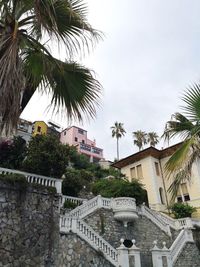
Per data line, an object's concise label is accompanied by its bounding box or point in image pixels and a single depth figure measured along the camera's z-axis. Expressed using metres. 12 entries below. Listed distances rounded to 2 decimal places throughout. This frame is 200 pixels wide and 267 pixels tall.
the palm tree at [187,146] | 4.42
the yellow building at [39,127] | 35.70
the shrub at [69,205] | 13.76
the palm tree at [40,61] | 3.00
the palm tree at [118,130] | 47.73
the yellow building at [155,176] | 22.06
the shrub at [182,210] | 19.74
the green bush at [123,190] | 16.18
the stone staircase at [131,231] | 10.73
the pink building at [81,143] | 48.06
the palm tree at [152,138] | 40.32
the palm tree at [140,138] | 42.03
